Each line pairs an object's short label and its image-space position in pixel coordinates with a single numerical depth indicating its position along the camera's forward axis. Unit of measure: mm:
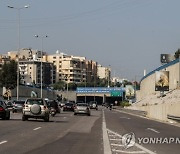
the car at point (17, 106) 58775
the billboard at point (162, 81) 93125
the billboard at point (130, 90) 147375
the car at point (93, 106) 97994
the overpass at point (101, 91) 163375
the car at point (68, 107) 74312
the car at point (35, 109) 35438
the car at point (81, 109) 56688
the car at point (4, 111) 36844
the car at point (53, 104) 52106
